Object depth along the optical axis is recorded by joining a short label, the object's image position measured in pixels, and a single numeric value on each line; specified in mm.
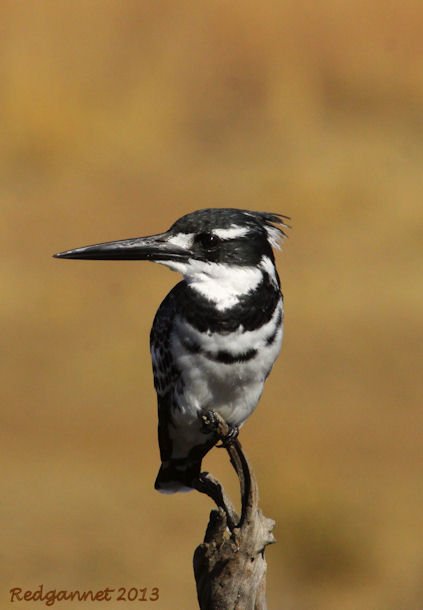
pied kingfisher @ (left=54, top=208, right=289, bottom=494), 7328
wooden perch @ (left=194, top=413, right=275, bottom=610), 7387
